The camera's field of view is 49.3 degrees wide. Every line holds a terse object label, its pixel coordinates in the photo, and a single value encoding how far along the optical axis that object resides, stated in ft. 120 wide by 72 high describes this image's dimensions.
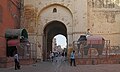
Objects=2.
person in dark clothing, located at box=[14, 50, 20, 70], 32.98
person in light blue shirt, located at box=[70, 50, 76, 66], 41.00
